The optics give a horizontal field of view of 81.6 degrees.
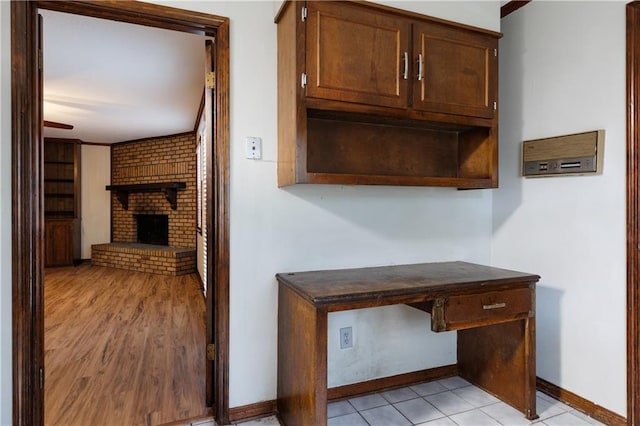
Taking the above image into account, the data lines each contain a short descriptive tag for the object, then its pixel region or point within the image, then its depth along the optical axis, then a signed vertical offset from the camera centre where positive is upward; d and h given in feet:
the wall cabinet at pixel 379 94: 5.60 +1.90
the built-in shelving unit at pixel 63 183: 22.00 +1.72
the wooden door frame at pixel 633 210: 5.78 +0.00
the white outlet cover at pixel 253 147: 6.25 +1.08
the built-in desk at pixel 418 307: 4.98 -1.58
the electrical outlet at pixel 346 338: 7.02 -2.41
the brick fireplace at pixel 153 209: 19.61 +0.14
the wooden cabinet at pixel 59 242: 20.84 -1.71
